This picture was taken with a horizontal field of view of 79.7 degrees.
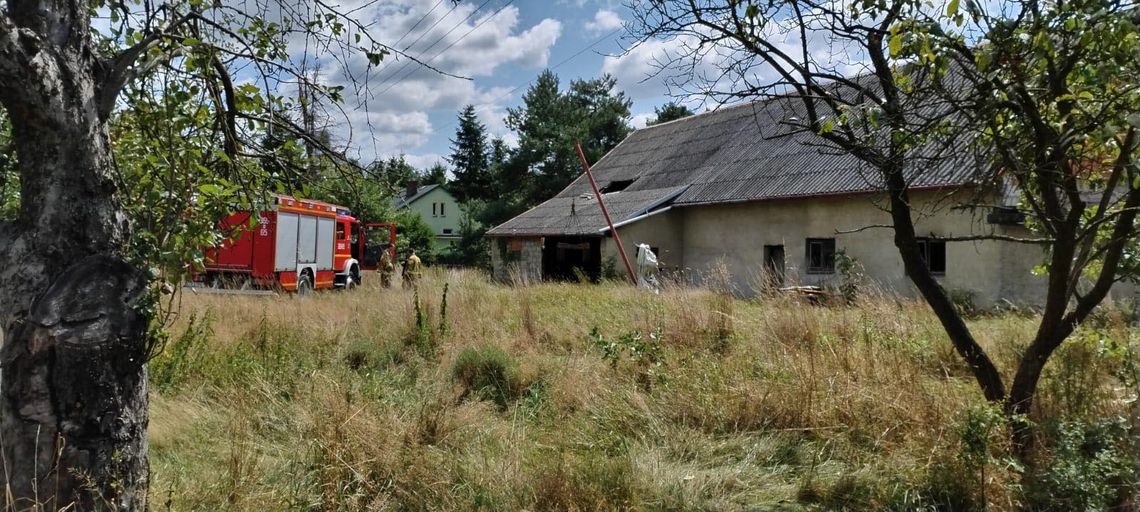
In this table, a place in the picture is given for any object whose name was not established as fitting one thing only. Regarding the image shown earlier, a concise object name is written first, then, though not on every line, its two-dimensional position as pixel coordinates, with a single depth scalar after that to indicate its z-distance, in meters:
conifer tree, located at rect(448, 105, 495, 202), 49.69
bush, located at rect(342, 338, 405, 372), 7.62
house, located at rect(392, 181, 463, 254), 55.97
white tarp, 16.88
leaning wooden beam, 17.67
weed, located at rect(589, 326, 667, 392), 6.25
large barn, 13.67
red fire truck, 16.36
